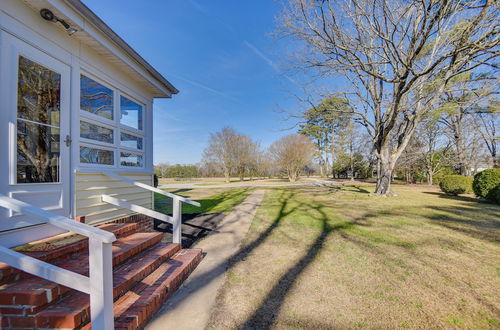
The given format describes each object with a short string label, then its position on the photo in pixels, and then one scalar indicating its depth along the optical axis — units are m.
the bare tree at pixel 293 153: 24.88
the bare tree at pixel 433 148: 17.73
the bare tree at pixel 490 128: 15.61
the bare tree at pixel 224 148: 28.25
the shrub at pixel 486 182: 8.70
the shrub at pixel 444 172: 18.88
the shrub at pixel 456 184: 10.85
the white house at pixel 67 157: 1.45
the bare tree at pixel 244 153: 28.66
